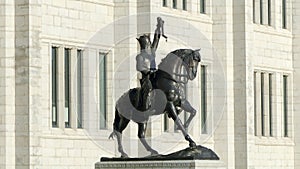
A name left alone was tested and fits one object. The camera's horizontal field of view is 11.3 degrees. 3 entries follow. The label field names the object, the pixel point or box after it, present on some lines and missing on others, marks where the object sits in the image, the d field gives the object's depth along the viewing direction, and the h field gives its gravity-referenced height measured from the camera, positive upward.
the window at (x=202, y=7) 54.28 +4.74
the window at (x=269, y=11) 58.85 +4.96
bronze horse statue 36.03 +1.12
